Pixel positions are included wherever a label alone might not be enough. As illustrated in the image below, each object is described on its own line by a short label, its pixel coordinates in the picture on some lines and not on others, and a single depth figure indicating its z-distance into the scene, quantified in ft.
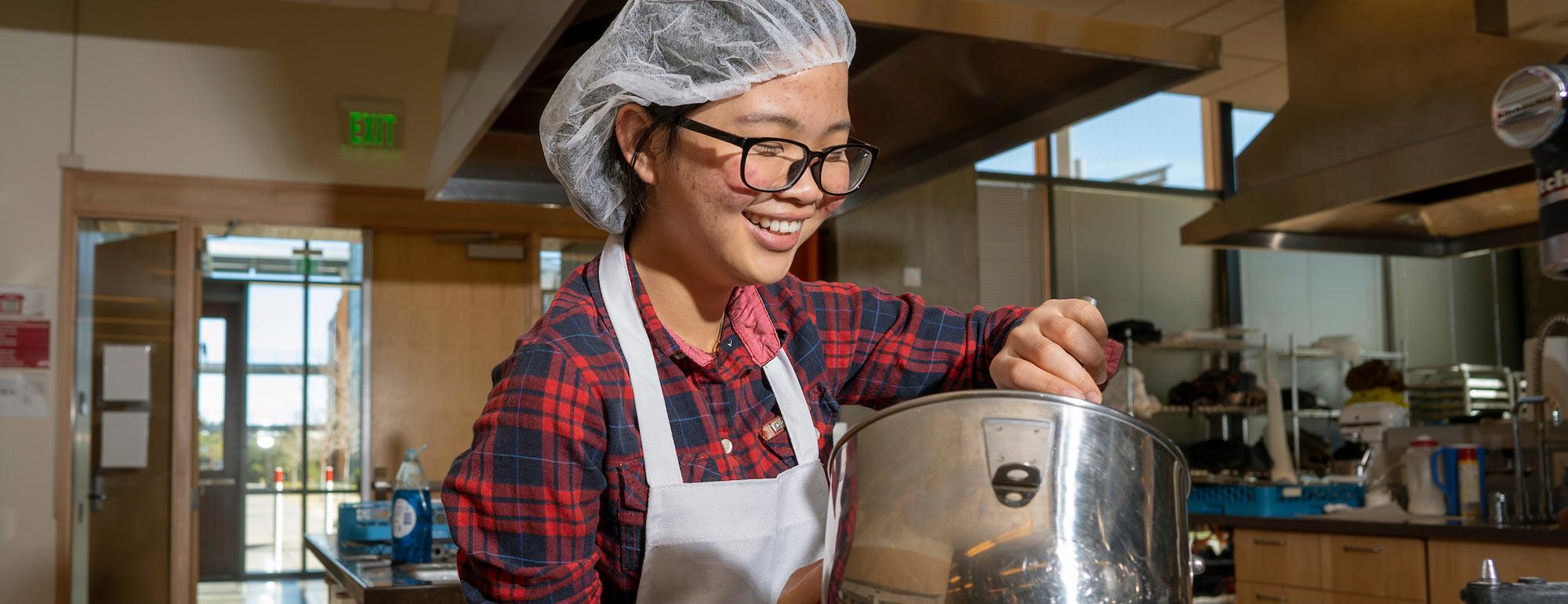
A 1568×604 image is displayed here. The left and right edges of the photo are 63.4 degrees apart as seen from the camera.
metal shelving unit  20.26
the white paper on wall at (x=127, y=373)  16.10
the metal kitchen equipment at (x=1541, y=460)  10.52
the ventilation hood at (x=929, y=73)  7.50
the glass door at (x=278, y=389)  26.73
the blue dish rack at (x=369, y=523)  9.57
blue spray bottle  8.32
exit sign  16.85
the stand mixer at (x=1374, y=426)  12.88
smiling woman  2.80
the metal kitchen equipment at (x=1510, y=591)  3.03
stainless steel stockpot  2.04
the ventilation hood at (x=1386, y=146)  9.33
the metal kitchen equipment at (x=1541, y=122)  4.61
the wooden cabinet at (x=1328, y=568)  9.94
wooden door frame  15.69
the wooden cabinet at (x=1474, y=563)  8.57
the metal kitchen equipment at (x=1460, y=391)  22.33
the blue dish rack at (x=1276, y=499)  12.89
